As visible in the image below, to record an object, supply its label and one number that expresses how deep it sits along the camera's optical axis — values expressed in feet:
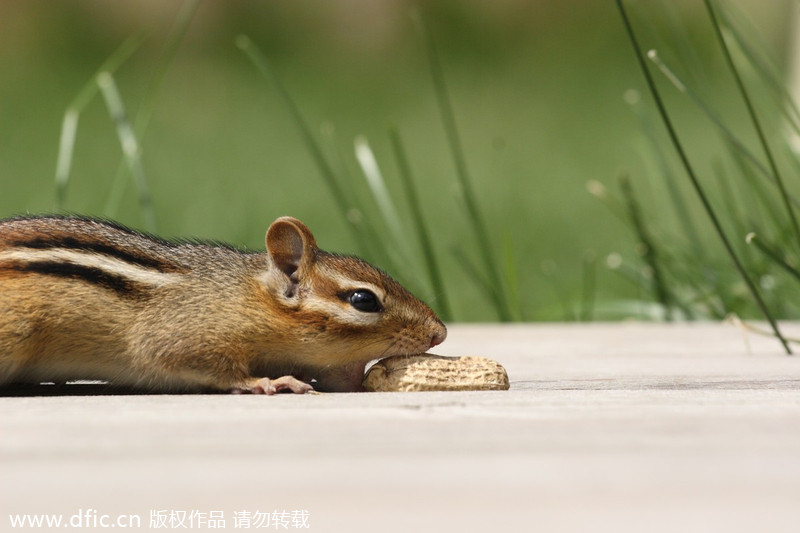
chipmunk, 14.40
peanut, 13.47
